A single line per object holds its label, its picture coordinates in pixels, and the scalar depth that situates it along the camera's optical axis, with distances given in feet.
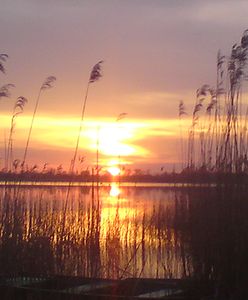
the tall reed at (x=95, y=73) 22.77
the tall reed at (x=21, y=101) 24.89
